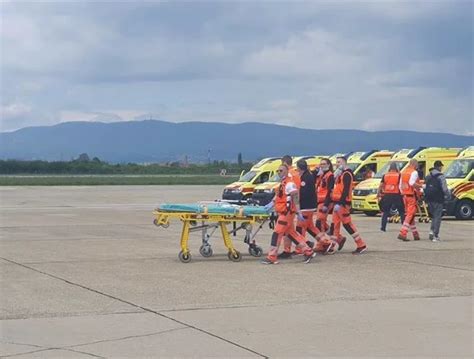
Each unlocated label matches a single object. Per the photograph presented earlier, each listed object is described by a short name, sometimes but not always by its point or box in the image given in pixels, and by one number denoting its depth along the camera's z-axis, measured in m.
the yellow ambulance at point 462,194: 26.08
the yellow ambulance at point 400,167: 28.38
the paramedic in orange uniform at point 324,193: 16.58
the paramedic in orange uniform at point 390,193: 21.05
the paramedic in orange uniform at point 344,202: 16.28
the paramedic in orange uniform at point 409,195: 19.14
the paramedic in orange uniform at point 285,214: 14.91
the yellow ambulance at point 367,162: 32.47
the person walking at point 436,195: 19.20
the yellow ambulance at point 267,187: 27.11
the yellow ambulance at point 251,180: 33.41
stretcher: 14.84
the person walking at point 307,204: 15.91
